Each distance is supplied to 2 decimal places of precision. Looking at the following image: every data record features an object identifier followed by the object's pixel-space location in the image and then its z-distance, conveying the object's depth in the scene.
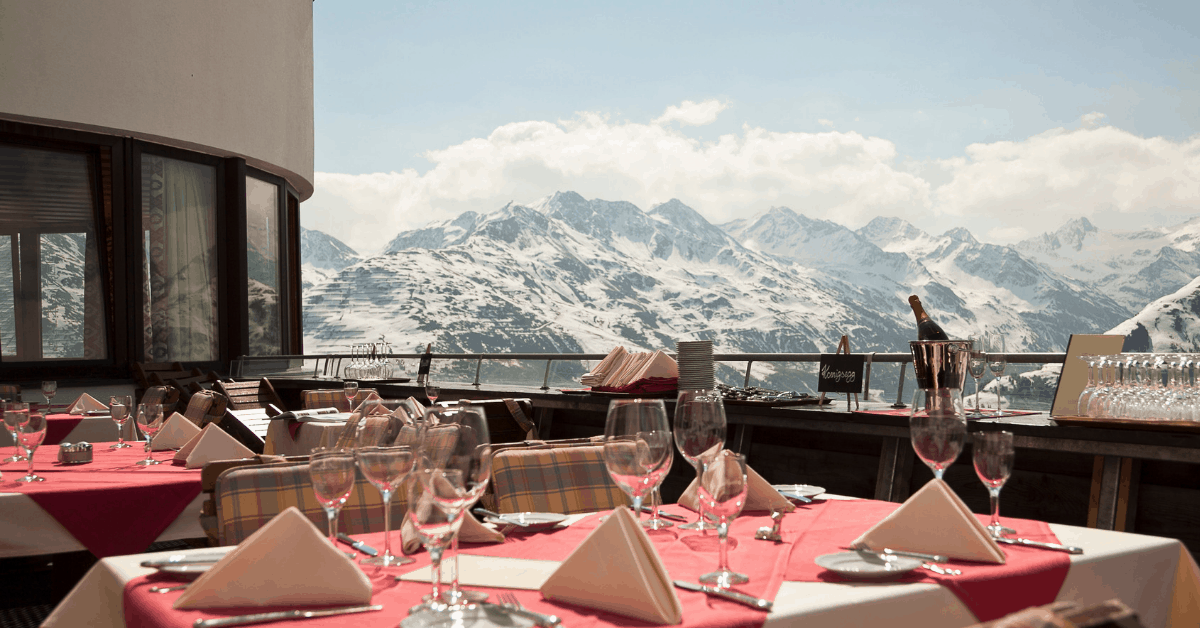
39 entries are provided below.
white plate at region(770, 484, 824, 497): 1.84
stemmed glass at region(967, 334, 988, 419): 2.62
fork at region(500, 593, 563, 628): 0.97
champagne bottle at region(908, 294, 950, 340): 2.62
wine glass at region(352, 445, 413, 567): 1.24
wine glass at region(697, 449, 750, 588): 1.10
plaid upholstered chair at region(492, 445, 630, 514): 1.95
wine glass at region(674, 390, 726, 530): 1.40
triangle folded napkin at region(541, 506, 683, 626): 0.99
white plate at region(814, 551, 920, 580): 1.12
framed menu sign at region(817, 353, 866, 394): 3.01
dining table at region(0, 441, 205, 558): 2.27
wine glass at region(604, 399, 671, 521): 1.32
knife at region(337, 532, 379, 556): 1.34
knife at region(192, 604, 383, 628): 0.97
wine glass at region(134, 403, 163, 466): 3.13
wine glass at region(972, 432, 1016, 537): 1.37
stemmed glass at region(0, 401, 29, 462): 2.57
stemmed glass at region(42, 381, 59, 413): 4.99
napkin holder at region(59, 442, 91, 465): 2.88
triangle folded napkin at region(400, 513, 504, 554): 1.44
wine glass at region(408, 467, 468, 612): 0.99
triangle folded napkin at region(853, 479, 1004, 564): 1.24
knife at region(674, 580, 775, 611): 1.01
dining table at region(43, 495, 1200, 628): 1.03
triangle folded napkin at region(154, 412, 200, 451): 3.20
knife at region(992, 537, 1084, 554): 1.29
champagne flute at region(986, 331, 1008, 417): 2.67
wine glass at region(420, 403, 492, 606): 1.04
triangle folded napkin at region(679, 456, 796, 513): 1.68
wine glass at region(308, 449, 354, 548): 1.24
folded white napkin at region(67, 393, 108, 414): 5.13
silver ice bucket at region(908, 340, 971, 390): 2.47
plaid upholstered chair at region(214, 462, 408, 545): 1.64
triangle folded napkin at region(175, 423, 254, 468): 2.74
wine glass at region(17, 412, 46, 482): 2.56
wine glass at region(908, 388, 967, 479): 1.43
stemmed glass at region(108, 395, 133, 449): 3.31
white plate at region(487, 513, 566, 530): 1.53
